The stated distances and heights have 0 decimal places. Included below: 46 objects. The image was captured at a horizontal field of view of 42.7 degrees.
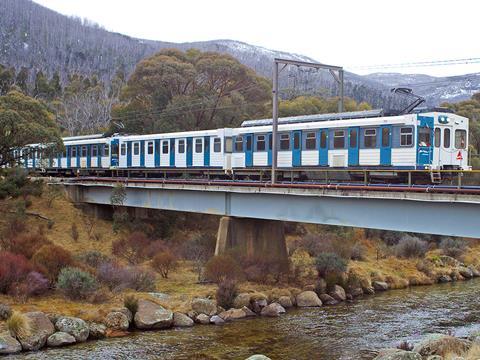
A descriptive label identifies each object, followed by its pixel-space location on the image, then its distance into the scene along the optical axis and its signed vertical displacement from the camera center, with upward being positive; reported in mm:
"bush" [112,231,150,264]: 36281 -5576
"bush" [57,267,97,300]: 26078 -5532
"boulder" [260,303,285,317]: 27312 -6833
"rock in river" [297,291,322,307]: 29561 -6849
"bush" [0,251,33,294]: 25781 -4941
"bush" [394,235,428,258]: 43875 -6425
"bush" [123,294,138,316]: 24750 -5961
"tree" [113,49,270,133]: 59281 +6681
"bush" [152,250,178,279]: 33094 -5800
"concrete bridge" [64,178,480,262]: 22406 -2182
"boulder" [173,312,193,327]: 24953 -6682
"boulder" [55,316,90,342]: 22062 -6225
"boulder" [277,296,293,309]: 28975 -6800
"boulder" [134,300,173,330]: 24219 -6422
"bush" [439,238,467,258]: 45688 -6633
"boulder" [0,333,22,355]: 20092 -6275
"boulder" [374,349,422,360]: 17016 -5499
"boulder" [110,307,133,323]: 24342 -6187
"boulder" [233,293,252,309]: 27569 -6473
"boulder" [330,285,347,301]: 31188 -6898
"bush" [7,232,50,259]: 31000 -4688
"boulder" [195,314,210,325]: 25531 -6758
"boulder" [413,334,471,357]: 18312 -5641
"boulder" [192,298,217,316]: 26188 -6425
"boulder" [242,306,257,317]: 27052 -6819
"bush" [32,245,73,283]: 27875 -4871
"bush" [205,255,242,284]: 30244 -5570
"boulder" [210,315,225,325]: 25578 -6815
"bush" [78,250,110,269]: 31994 -5460
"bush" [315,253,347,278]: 33188 -5780
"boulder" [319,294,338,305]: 30422 -7045
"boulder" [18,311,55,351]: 20750 -6158
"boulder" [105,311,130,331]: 23609 -6381
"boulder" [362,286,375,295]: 33812 -7260
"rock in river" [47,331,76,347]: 21312 -6425
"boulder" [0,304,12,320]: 22328 -5736
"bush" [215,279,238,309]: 27484 -6159
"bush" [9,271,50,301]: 25312 -5497
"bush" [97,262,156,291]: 28672 -5774
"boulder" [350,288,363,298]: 32719 -7148
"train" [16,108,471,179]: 26719 +566
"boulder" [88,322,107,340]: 22562 -6494
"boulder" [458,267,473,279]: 40719 -7510
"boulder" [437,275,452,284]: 38906 -7580
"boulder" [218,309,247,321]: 26245 -6775
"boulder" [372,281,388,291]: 34969 -7256
